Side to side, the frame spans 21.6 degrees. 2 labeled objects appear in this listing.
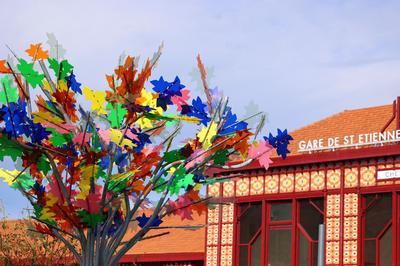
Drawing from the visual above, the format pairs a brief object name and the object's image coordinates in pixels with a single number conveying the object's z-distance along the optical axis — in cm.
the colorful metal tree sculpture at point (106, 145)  1250
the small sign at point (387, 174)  3368
